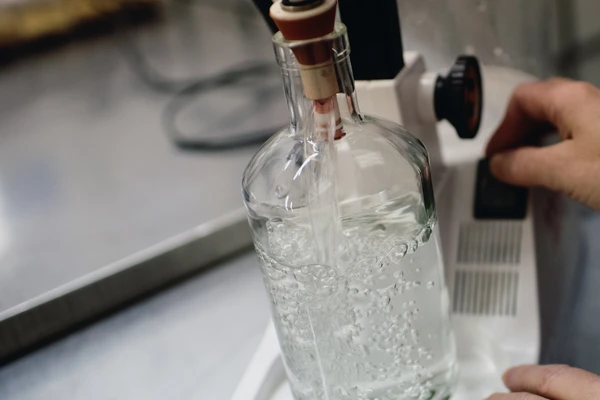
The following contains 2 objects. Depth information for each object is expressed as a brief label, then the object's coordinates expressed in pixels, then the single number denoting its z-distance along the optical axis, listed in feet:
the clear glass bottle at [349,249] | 1.09
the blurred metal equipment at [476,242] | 1.30
